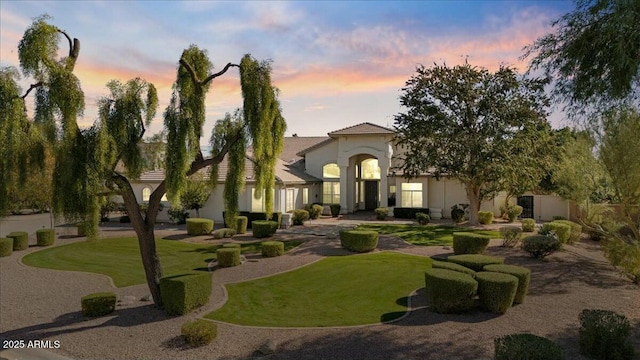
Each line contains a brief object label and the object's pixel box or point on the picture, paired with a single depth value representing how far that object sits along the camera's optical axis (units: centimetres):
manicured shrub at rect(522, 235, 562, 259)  1705
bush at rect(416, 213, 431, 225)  3012
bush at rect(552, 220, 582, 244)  2173
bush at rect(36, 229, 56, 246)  2300
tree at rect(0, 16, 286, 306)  1023
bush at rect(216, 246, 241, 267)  1769
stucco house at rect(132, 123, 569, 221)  3139
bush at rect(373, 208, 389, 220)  3331
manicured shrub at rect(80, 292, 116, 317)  1184
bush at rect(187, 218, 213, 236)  2580
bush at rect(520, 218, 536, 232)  2514
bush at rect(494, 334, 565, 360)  725
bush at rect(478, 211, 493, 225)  3012
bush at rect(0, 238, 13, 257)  2044
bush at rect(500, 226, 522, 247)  1991
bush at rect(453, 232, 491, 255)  1777
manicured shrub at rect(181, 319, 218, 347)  957
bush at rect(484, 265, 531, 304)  1170
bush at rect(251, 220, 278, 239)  2447
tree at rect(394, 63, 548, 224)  2567
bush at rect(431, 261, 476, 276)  1221
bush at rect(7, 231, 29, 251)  2188
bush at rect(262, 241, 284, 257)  1933
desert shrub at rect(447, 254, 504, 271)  1324
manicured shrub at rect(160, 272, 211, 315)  1165
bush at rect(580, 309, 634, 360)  829
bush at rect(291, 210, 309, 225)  2973
